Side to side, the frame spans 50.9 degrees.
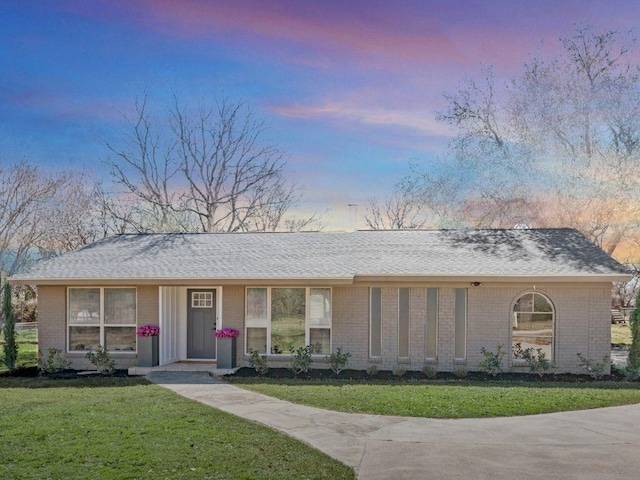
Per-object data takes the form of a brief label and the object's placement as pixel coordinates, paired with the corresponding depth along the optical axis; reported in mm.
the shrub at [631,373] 15648
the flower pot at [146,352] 16703
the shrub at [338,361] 16031
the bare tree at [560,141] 29125
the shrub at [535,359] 15844
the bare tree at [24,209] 33438
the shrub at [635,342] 16094
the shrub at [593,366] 15656
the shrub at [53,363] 17016
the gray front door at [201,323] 18016
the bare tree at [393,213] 39406
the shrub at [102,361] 16594
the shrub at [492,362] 15766
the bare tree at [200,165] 37688
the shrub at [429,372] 15555
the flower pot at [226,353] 16406
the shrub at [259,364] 15977
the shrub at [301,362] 15953
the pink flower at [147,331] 16688
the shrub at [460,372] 15602
